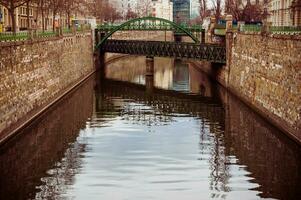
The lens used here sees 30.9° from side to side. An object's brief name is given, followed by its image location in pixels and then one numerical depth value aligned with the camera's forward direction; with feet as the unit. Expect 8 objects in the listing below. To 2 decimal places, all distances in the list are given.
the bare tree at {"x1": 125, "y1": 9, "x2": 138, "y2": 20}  489.67
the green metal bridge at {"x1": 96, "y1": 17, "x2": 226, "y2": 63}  177.47
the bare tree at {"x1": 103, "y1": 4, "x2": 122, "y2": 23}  392.06
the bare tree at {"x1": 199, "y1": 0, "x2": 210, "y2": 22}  296.73
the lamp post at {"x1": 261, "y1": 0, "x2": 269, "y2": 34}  125.39
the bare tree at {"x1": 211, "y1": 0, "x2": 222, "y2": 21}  238.72
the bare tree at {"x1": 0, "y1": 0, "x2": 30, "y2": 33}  130.70
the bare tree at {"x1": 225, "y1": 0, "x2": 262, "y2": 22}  226.17
